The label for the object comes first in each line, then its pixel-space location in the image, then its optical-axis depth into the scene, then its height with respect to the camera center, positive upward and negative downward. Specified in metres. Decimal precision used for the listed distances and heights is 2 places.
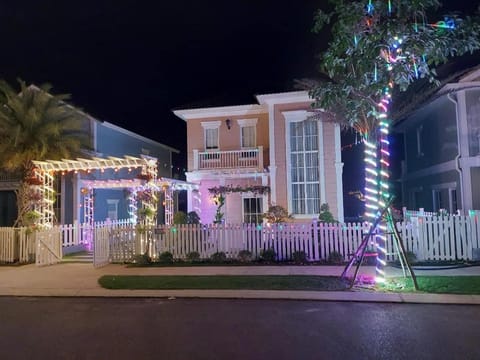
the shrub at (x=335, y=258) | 11.33 -1.38
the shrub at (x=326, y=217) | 13.71 -0.29
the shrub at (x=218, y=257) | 12.04 -1.35
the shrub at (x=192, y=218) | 15.49 -0.25
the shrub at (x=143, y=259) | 11.98 -1.36
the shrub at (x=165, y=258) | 12.13 -1.34
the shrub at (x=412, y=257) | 11.00 -1.36
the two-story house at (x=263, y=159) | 16.22 +2.15
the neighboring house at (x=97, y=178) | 16.73 +1.27
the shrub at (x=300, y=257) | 11.52 -1.35
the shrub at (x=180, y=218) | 14.90 -0.23
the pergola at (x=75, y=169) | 12.95 +1.32
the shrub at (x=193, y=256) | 12.19 -1.31
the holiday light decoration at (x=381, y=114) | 8.16 +2.07
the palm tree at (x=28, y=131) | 14.29 +2.97
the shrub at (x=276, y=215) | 15.08 -0.20
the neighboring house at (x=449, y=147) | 14.39 +2.34
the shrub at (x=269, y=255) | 11.80 -1.30
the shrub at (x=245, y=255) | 11.93 -1.29
